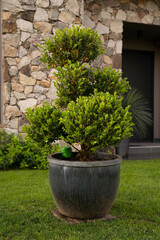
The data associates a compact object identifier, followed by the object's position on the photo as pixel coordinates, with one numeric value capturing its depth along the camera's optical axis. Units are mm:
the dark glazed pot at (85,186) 2539
